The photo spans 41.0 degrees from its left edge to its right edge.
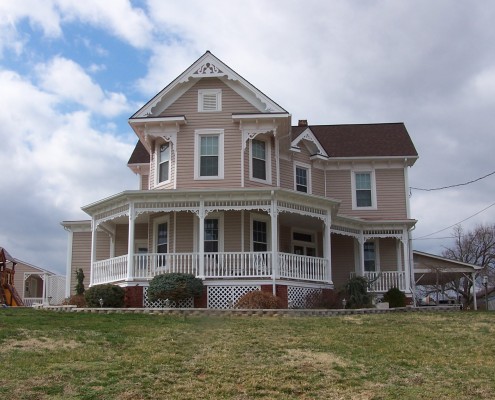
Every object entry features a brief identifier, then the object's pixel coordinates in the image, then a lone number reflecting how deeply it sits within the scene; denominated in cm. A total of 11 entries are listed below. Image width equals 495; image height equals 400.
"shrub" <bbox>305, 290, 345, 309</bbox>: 2278
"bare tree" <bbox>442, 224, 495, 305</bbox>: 5331
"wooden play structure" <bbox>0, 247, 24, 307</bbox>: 3170
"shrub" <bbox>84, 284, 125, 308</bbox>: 2111
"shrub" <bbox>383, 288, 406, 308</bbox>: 2500
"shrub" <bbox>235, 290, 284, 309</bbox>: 2003
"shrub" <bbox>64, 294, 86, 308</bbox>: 2242
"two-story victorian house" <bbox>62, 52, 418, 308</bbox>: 2212
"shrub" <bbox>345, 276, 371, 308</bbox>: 2280
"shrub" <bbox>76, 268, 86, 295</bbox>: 2531
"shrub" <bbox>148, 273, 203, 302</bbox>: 2075
